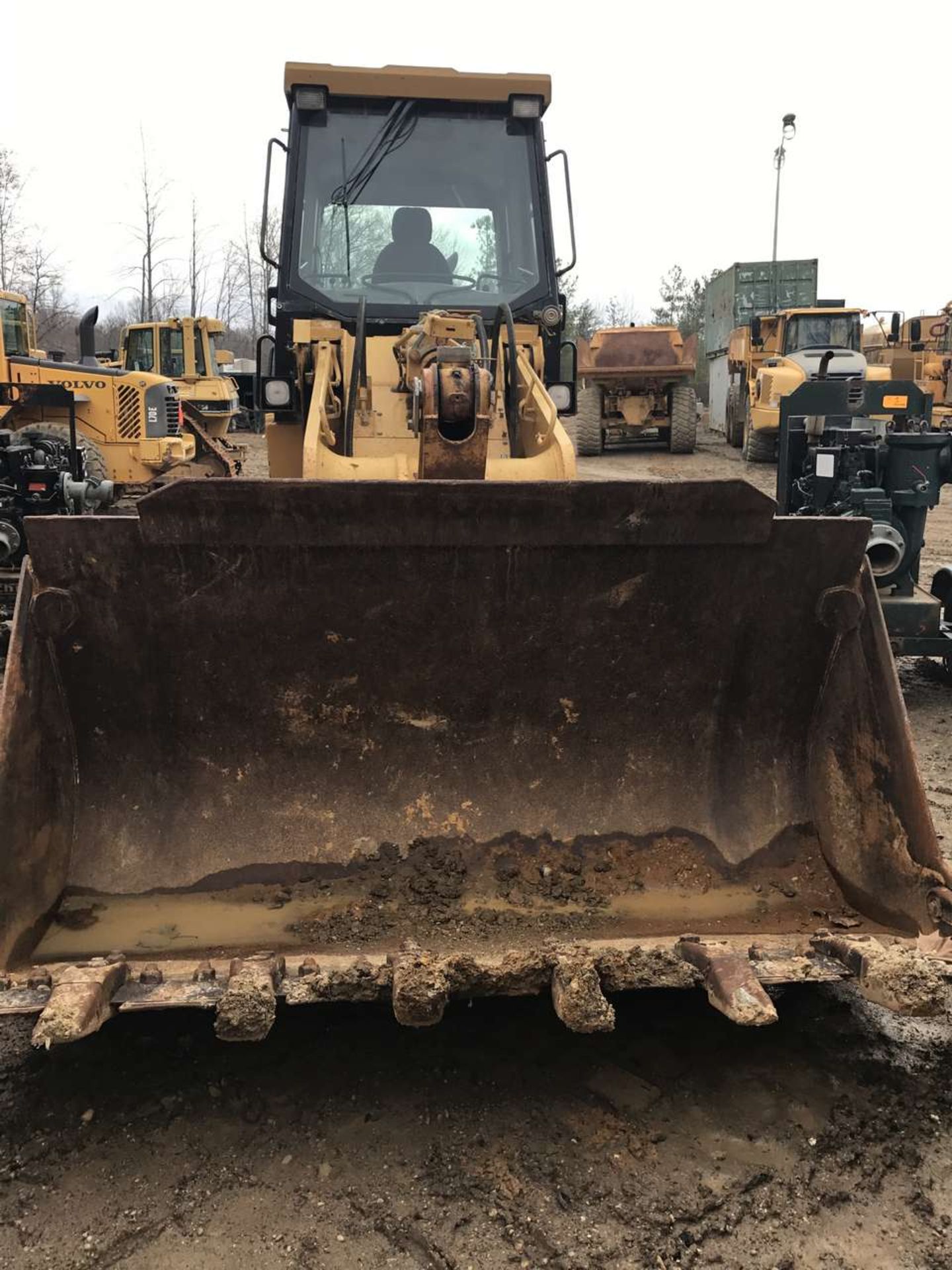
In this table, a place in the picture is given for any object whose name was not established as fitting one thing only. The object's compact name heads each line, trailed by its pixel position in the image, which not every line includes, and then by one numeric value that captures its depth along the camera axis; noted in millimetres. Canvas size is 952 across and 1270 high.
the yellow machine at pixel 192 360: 18000
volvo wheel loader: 10086
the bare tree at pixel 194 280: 35094
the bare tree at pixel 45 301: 31125
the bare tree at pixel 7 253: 30516
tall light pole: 25062
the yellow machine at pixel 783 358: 17234
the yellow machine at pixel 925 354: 19734
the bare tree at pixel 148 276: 31719
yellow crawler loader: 2883
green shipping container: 24875
